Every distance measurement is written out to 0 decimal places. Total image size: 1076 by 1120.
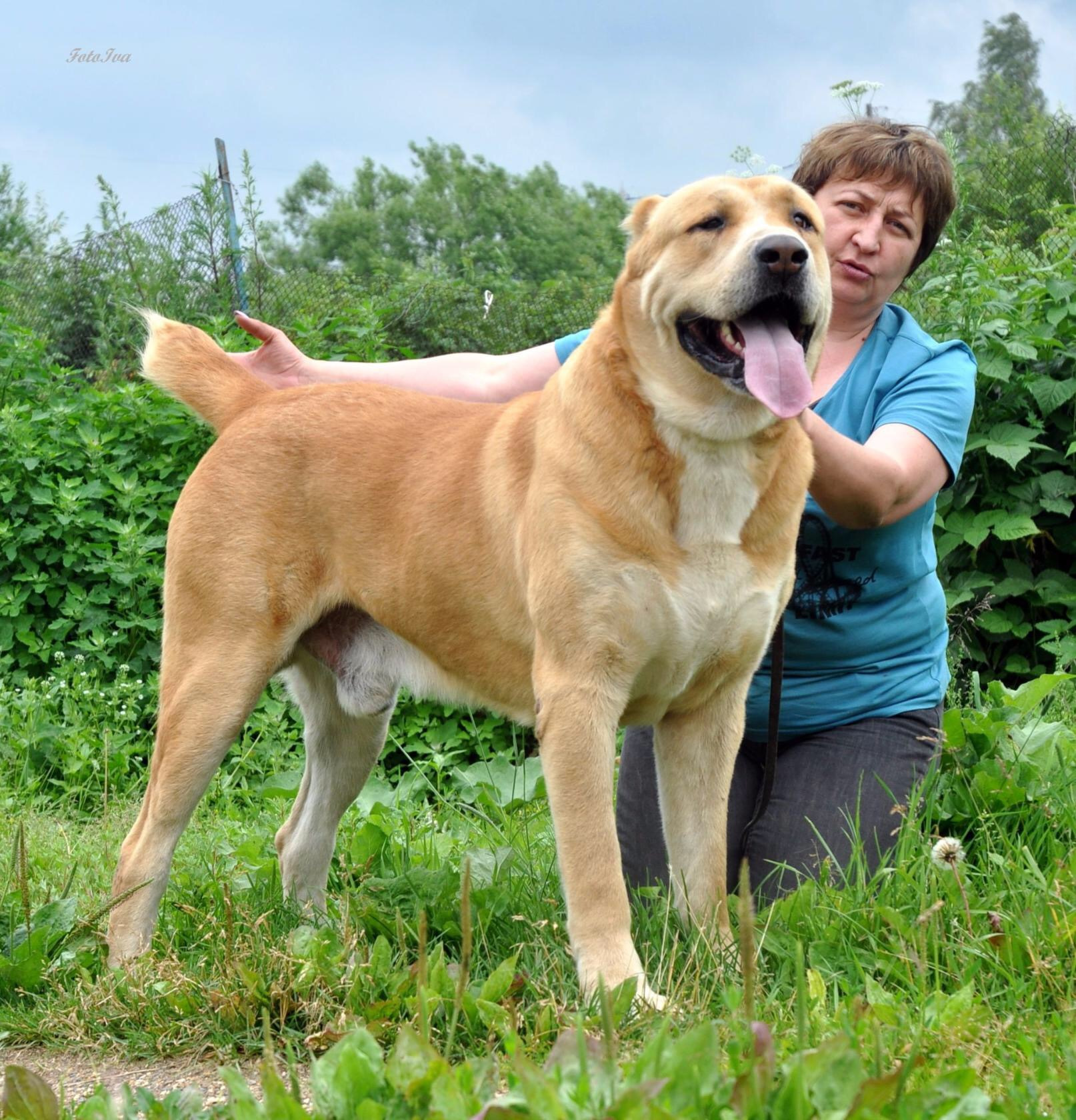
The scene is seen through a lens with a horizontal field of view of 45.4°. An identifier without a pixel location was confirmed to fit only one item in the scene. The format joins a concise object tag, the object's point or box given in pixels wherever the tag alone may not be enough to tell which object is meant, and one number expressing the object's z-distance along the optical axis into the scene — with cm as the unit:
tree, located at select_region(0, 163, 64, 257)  2223
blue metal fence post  760
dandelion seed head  266
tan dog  260
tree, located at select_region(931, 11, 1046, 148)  2772
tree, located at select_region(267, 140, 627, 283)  5038
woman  331
